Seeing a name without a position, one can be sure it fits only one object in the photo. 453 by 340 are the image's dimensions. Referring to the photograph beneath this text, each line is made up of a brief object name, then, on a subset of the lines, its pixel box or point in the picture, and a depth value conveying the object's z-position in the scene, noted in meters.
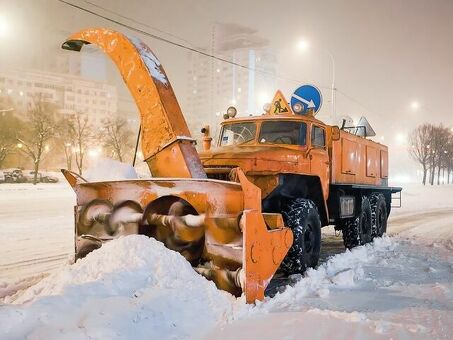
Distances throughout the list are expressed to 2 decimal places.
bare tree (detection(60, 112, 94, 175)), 46.56
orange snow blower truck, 4.77
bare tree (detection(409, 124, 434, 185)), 54.25
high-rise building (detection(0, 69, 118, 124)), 94.75
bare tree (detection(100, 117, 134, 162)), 47.29
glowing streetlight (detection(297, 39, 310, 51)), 22.63
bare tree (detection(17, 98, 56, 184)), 41.19
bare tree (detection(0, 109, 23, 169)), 44.34
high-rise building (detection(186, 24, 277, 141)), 127.81
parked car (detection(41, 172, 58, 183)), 43.39
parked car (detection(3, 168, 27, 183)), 41.41
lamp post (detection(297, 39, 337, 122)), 22.44
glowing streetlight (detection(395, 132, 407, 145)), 68.86
